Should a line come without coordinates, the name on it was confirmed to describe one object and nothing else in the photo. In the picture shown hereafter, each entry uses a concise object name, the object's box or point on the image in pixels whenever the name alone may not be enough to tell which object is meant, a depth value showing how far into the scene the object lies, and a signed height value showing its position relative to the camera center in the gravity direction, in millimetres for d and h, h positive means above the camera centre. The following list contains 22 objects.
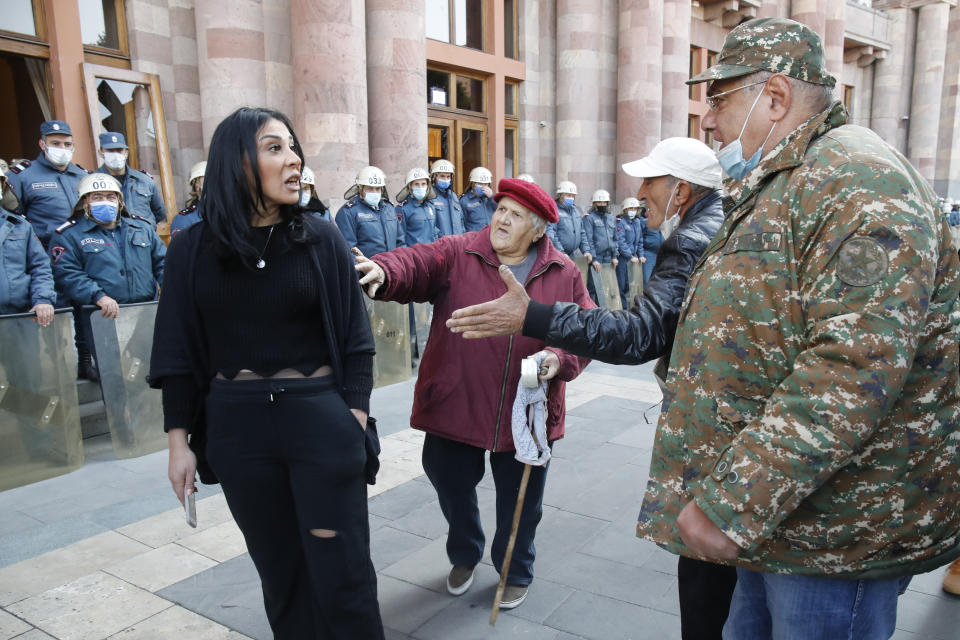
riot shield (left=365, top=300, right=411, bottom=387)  7559 -1575
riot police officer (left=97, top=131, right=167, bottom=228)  7027 +205
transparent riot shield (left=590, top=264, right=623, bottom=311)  11398 -1552
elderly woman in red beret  3115 -749
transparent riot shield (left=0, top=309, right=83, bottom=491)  4750 -1378
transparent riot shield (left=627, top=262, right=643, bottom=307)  12742 -1528
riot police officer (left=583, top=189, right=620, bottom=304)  12453 -763
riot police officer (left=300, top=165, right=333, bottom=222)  7555 +140
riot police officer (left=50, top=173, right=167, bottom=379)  5504 -426
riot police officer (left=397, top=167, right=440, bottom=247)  9172 -197
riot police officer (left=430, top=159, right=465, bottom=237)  9648 -119
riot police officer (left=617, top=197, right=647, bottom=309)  12878 -1004
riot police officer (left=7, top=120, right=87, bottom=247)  6422 +139
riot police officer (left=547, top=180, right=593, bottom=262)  11375 -570
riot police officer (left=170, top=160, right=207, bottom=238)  6969 -73
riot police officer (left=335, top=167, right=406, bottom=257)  8109 -256
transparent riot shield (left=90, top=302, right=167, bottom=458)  5234 -1353
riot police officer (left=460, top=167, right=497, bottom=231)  10484 -124
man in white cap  2125 -363
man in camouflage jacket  1331 -346
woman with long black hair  2227 -553
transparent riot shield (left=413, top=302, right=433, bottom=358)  8070 -1419
